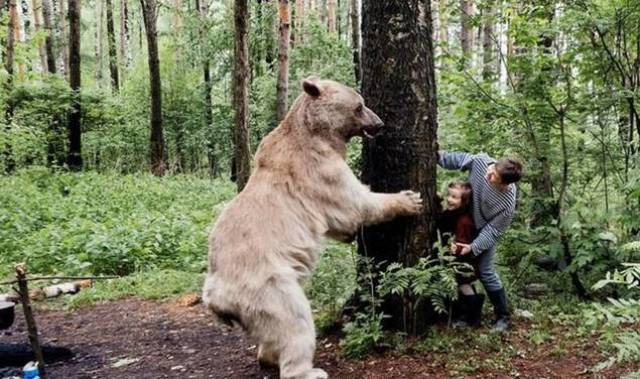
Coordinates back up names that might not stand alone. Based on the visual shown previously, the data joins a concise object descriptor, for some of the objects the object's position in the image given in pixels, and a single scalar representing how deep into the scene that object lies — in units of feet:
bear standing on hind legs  14.43
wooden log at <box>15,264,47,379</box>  14.15
